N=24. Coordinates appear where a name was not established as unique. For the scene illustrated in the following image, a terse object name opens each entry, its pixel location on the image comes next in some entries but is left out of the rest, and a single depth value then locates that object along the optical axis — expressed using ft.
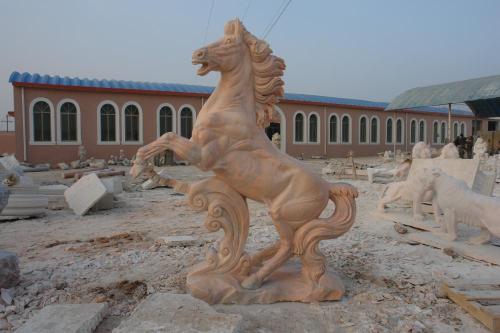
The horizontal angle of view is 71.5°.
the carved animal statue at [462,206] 12.81
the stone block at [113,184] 23.31
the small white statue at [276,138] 46.74
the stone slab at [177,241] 14.19
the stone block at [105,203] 21.89
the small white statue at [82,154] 50.86
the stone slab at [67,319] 6.90
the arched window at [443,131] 95.34
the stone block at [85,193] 20.59
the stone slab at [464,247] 12.39
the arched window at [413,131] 87.61
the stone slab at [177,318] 6.66
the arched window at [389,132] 84.74
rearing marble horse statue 8.91
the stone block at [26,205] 18.76
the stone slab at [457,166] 21.03
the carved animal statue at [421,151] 25.62
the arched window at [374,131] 81.66
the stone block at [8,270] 9.59
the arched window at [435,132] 92.99
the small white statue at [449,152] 25.10
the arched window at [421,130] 89.45
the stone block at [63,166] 48.19
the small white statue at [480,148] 37.78
